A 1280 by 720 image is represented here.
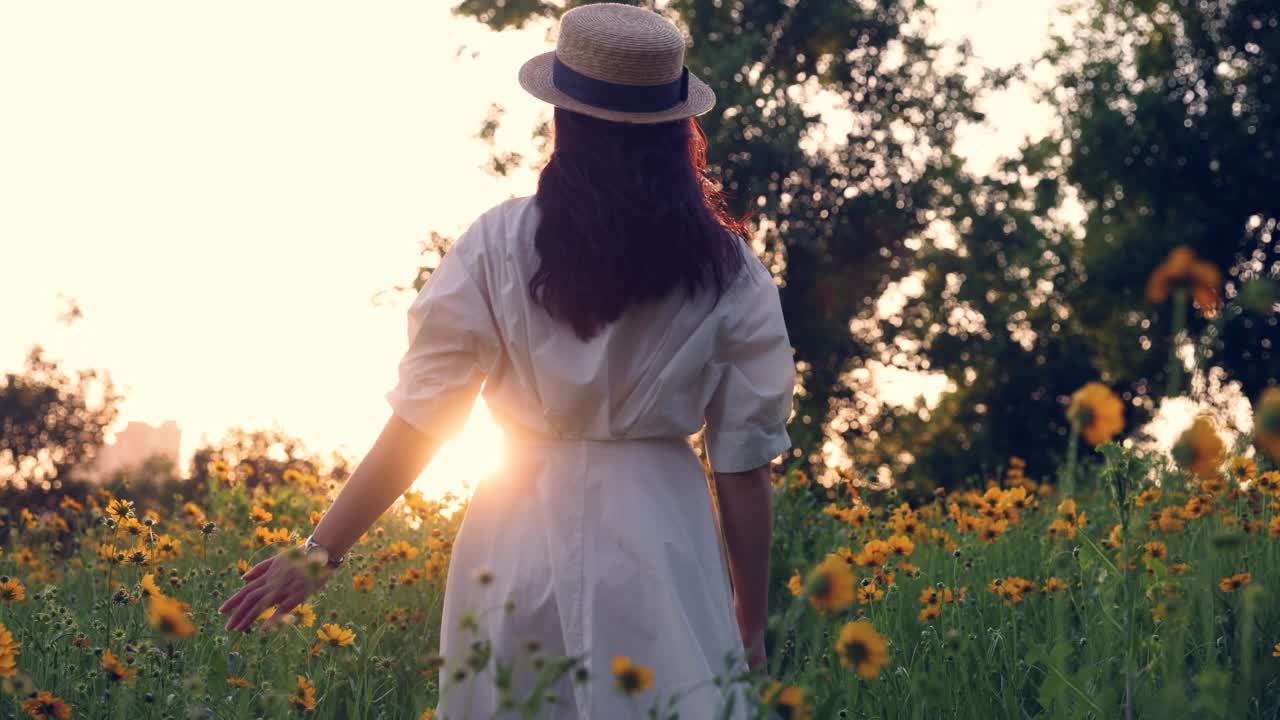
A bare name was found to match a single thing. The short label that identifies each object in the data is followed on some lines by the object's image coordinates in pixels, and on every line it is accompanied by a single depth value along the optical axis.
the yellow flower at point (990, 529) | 3.19
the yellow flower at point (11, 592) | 2.36
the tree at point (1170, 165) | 16.69
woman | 1.74
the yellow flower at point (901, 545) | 3.00
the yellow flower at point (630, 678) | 1.19
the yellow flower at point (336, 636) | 2.11
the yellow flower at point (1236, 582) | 2.83
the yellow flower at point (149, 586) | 2.22
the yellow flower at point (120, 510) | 2.33
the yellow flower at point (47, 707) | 1.71
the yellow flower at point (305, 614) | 2.13
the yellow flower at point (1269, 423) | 1.12
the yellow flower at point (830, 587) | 1.22
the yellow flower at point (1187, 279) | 1.15
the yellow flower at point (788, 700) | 1.19
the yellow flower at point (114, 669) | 1.73
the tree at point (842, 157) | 15.27
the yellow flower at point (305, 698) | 1.94
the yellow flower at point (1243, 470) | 3.52
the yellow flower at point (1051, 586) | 2.73
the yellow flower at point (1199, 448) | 1.17
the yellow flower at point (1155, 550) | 2.98
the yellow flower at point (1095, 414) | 1.30
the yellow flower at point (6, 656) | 1.81
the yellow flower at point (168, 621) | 1.24
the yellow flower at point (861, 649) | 1.20
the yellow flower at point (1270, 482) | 3.33
